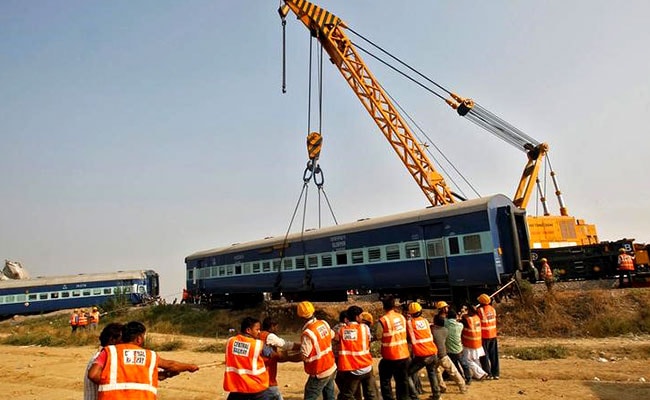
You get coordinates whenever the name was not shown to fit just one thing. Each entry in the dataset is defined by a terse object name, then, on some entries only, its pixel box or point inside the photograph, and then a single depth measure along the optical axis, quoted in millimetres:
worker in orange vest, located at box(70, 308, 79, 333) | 20766
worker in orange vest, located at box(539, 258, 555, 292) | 14845
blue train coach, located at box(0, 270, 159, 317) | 32562
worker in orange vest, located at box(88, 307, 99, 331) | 21653
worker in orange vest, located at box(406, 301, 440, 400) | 6832
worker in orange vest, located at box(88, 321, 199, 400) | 3797
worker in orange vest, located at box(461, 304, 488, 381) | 8316
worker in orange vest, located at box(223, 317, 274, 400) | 4742
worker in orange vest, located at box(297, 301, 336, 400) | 5359
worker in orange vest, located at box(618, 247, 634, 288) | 15758
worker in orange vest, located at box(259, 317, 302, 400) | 4914
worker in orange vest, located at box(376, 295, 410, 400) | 6227
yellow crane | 24781
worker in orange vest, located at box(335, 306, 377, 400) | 5719
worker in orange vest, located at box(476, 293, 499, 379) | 8500
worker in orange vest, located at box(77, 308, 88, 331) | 20953
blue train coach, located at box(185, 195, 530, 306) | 13883
